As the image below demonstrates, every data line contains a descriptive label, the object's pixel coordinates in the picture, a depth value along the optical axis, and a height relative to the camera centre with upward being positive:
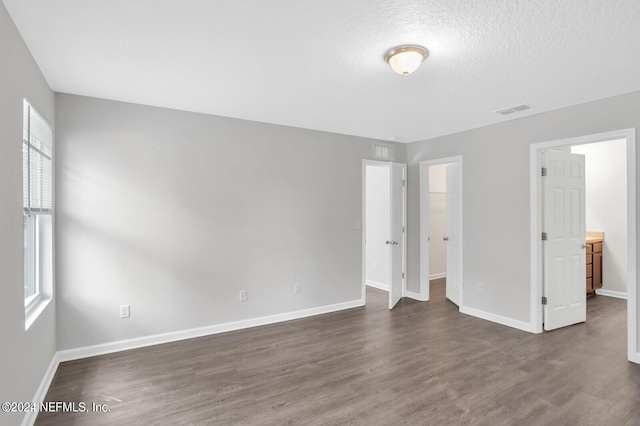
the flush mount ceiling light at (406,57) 2.29 +1.07
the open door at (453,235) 5.02 -0.36
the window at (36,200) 2.37 +0.11
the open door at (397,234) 4.86 -0.32
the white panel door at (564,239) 3.90 -0.34
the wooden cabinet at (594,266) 5.35 -0.89
